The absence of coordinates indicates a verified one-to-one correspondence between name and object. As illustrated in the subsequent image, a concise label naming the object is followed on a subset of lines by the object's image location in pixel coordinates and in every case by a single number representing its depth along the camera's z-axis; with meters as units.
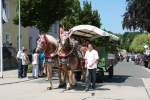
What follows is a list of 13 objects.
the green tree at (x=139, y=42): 100.86
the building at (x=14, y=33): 29.84
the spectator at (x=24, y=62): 16.47
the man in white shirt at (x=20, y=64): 16.65
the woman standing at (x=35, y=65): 16.75
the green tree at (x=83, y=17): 40.09
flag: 17.61
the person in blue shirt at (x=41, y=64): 17.55
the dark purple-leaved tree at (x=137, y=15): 32.06
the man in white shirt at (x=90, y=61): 11.31
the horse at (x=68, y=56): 11.17
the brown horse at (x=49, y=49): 11.01
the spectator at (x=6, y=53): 25.12
